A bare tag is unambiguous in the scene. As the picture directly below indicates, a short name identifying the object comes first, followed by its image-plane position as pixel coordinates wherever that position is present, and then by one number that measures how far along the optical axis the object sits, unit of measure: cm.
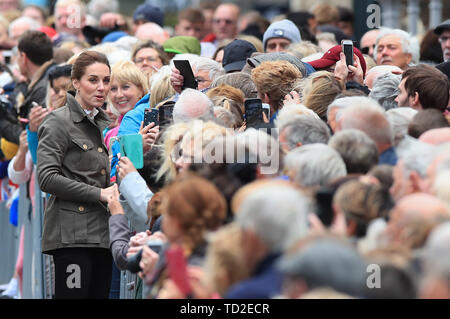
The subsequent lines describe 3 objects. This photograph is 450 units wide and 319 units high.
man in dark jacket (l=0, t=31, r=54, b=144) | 1892
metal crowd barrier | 1697
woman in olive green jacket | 1323
